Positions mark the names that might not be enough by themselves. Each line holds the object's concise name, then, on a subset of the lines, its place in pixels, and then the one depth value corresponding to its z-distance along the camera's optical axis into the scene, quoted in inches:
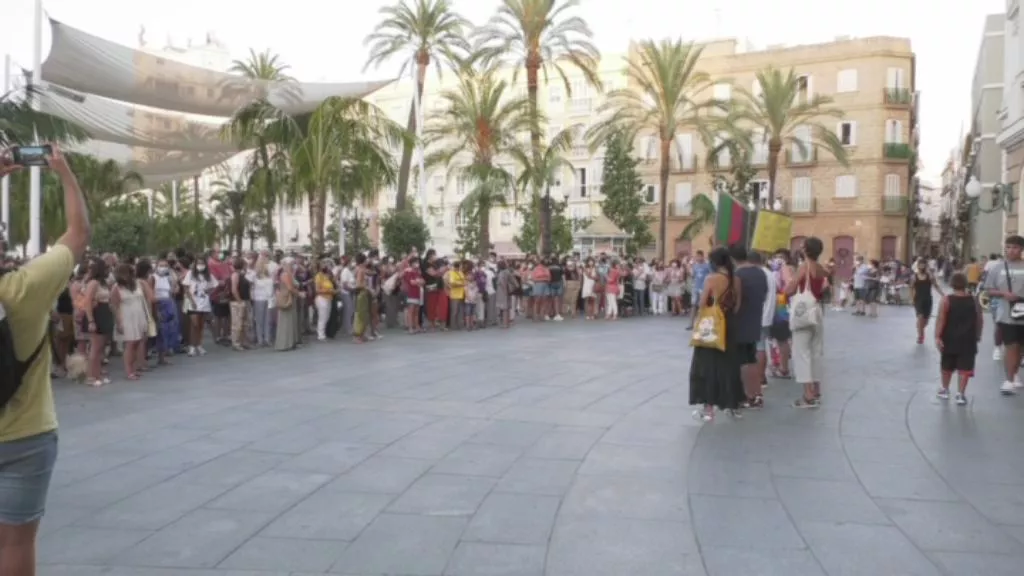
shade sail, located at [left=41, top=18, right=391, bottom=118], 568.1
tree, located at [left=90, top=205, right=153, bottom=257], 969.5
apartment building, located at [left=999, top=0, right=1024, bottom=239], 958.4
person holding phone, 117.3
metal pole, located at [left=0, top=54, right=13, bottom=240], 626.5
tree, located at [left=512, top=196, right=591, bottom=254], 1710.1
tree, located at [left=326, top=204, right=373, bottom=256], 1586.6
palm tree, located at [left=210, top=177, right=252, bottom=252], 1547.7
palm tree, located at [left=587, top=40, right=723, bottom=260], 1216.2
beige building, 1823.3
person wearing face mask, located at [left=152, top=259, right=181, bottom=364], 493.8
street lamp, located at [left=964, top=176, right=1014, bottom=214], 810.8
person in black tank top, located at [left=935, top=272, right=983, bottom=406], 343.9
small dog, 342.6
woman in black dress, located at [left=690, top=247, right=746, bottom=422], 308.3
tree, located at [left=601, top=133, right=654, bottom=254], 1764.3
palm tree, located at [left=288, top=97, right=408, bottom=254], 743.7
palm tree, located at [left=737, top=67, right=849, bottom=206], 1439.5
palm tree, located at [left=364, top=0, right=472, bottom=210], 1204.5
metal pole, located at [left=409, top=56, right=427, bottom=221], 1124.5
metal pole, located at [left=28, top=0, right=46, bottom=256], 543.0
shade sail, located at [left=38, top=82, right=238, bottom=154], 587.7
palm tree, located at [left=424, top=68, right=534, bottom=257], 1103.0
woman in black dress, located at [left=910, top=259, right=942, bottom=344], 620.7
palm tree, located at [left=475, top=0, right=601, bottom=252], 1067.9
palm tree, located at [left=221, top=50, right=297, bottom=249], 744.3
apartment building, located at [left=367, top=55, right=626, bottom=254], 2181.3
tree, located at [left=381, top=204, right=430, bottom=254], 1050.1
